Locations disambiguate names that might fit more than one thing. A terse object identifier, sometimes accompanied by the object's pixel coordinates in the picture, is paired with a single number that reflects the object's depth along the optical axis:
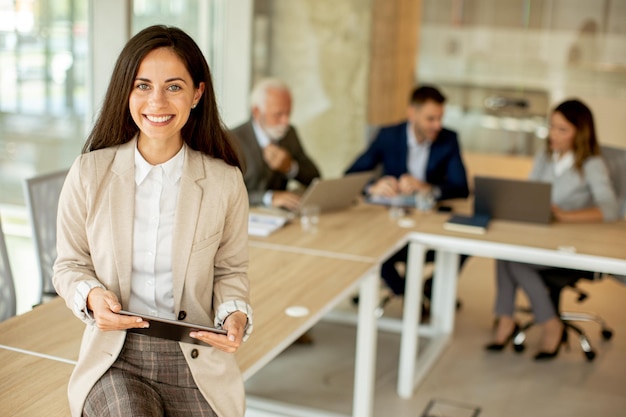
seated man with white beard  4.50
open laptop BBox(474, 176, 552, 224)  4.28
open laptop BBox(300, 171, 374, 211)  4.12
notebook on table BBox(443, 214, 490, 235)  4.16
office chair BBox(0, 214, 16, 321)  3.23
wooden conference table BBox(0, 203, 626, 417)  2.63
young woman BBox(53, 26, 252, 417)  2.02
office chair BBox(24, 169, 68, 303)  3.51
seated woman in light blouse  4.50
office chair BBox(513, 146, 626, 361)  4.59
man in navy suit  4.86
